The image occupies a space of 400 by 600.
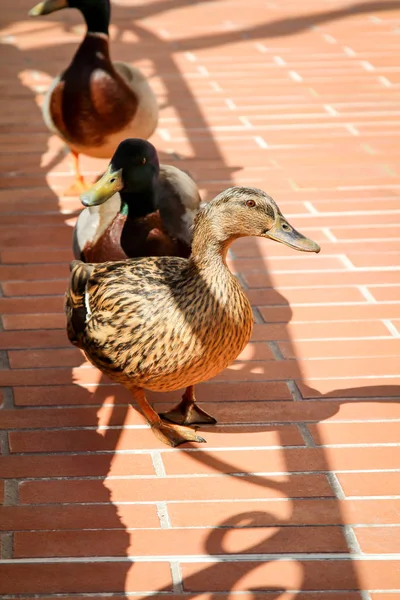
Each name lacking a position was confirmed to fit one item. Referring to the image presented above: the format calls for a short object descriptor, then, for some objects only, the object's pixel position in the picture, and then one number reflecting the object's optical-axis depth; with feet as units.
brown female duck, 13.68
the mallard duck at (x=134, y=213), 16.38
